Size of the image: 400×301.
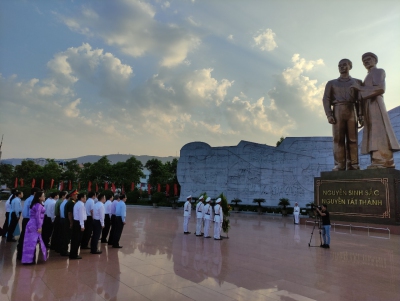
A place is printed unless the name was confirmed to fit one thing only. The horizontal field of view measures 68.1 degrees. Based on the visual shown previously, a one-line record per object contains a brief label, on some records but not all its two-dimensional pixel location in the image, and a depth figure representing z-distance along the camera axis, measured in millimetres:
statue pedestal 10602
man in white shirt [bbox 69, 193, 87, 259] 5652
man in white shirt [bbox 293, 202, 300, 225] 14590
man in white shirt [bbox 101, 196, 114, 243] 7667
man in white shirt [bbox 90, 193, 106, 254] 6243
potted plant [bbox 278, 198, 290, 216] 20405
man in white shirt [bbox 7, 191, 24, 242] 7395
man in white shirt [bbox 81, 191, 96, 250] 6383
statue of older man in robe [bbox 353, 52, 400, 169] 11172
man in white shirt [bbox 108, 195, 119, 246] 7176
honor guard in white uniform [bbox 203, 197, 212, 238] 8797
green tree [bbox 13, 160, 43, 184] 42469
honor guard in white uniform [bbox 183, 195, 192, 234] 9602
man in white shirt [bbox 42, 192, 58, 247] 6516
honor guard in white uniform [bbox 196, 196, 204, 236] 9086
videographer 7429
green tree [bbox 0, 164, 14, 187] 44875
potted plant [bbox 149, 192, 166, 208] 28370
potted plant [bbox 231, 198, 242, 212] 22766
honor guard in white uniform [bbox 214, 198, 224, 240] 8398
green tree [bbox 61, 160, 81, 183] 41562
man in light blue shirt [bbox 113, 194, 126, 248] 6957
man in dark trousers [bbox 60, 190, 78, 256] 5934
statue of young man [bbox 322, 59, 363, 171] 12070
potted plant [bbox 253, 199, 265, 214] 21644
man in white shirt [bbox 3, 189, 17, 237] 7679
